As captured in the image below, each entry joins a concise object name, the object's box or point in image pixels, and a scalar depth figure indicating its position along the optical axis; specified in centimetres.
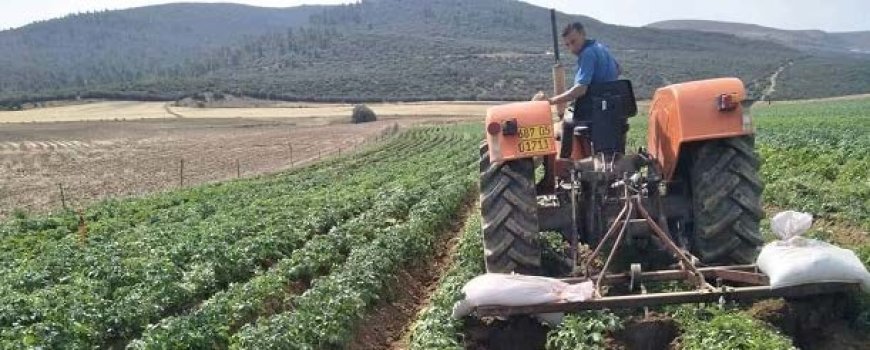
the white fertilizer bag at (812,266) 679
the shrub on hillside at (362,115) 7438
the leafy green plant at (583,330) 700
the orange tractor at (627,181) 827
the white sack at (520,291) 690
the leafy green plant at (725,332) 636
